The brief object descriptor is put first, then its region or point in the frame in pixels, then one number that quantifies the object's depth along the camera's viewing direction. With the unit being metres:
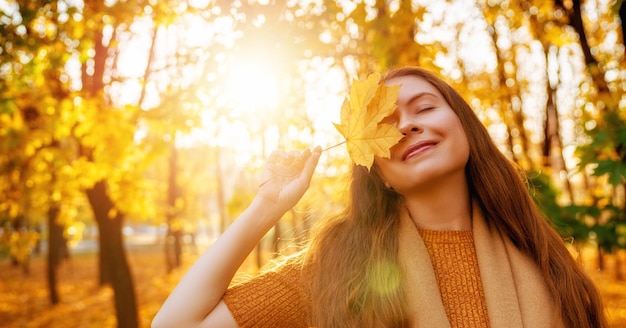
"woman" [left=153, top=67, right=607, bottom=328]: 1.39
